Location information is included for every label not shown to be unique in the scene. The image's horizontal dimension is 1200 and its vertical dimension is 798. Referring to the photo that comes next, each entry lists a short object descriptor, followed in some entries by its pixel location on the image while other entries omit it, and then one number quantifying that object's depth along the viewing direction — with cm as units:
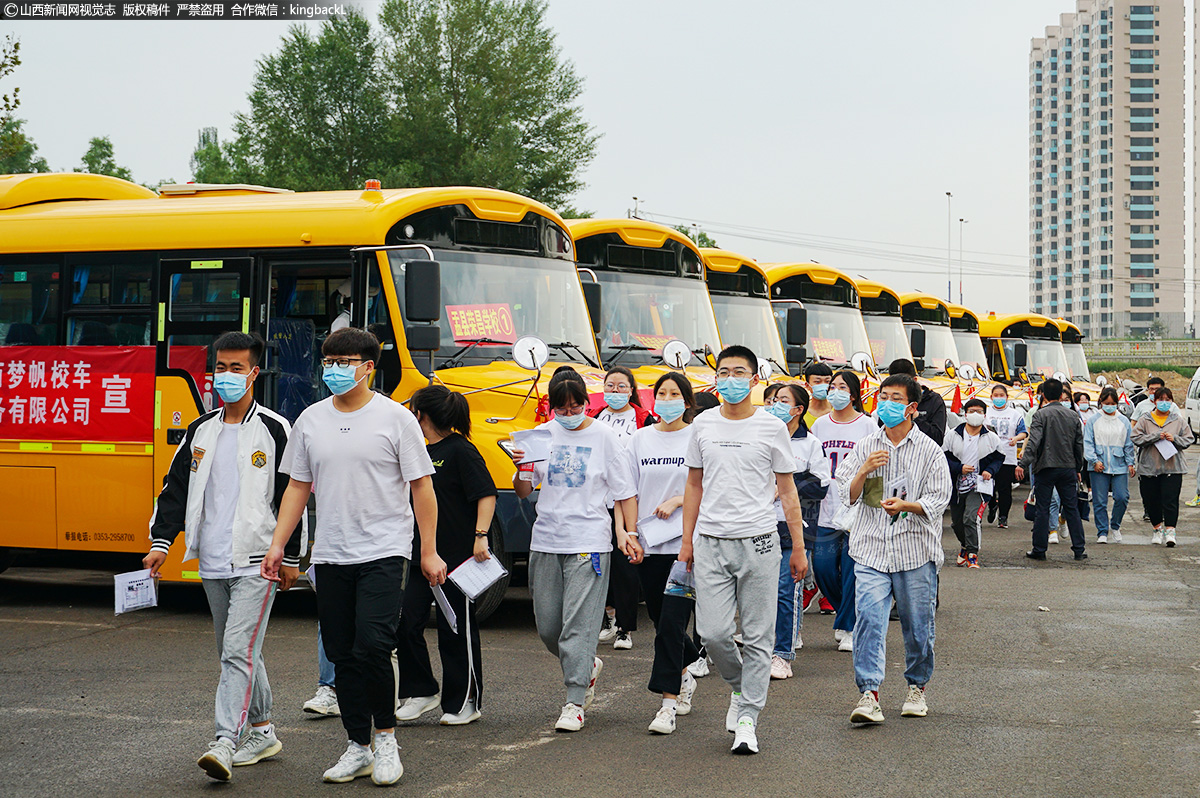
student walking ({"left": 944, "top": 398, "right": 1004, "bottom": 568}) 1284
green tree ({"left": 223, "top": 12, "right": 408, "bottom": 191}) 4831
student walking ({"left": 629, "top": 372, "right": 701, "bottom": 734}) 673
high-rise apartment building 15538
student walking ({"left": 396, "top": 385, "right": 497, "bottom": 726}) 673
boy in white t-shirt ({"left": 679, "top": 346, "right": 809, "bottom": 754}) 646
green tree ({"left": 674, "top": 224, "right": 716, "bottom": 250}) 8834
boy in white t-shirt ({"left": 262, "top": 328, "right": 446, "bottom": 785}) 582
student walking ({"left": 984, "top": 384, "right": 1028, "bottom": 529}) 1616
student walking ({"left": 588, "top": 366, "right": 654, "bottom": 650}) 829
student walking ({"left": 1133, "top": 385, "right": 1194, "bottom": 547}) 1531
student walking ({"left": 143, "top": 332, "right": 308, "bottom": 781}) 597
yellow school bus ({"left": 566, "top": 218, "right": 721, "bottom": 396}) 1289
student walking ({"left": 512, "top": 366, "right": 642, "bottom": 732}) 684
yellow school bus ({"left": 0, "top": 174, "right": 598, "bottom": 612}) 985
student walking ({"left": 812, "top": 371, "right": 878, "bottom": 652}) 884
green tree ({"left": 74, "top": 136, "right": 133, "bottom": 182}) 8082
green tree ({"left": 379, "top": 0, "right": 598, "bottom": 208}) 4856
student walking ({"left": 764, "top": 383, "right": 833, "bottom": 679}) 823
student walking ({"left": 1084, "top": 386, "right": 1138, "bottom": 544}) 1557
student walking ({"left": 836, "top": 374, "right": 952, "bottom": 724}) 695
